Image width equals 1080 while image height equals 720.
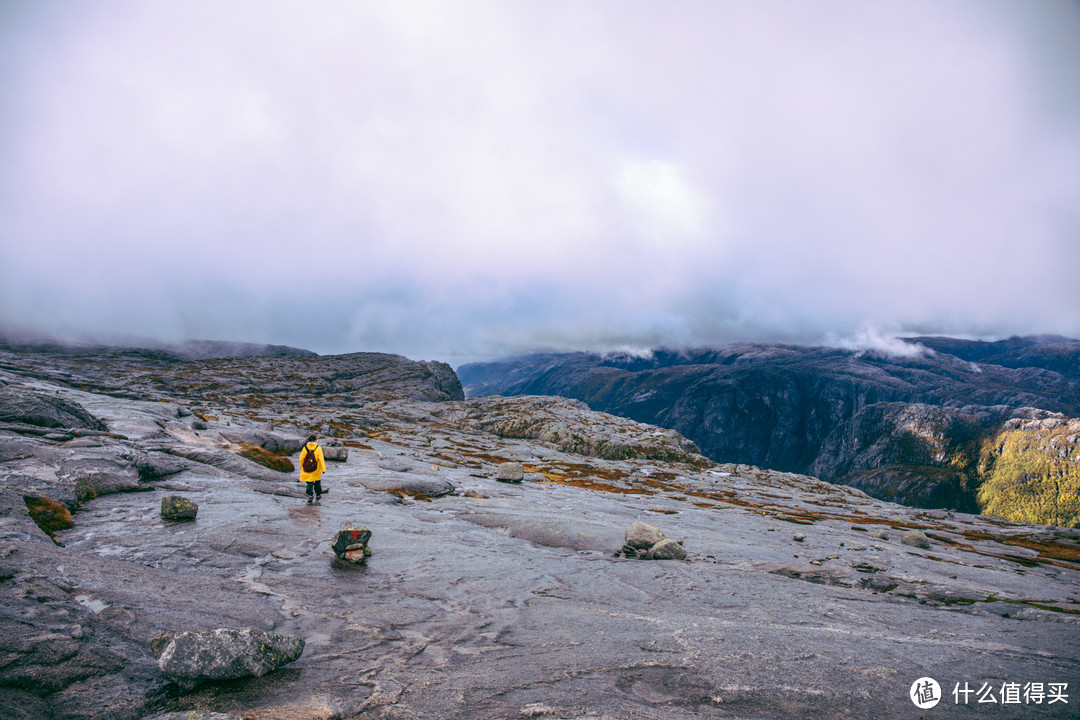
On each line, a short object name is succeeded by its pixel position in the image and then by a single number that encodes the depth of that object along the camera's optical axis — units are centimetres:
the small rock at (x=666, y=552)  2184
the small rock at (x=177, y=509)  1711
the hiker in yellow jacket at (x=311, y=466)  2514
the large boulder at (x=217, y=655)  730
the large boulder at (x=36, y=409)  2381
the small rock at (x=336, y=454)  4516
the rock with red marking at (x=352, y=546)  1595
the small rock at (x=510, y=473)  5116
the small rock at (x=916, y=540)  4019
